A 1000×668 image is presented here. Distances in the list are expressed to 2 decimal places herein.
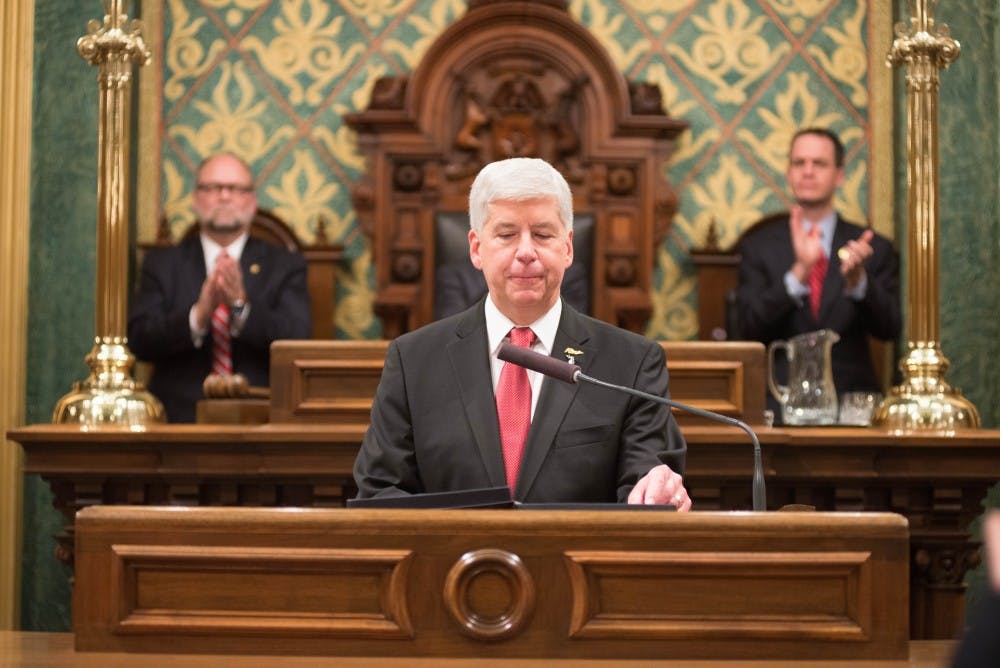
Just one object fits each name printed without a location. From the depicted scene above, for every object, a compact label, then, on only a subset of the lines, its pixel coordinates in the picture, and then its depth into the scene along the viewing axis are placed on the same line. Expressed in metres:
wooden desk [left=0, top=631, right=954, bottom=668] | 3.56
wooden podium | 3.63
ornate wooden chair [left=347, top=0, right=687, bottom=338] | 11.34
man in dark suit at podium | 5.11
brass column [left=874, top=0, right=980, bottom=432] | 7.96
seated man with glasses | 9.87
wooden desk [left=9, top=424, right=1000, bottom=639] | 7.39
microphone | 4.52
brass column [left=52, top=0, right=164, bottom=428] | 8.10
